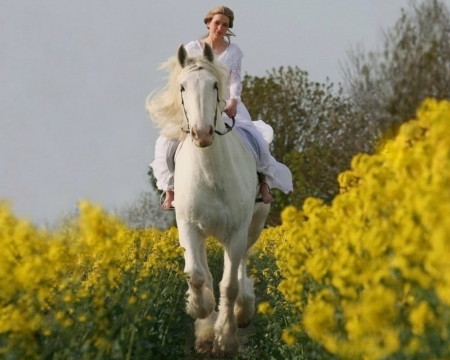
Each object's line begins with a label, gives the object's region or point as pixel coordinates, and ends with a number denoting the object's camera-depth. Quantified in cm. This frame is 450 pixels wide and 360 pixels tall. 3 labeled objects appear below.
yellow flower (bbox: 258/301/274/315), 1173
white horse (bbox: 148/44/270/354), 1805
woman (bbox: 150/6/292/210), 2037
